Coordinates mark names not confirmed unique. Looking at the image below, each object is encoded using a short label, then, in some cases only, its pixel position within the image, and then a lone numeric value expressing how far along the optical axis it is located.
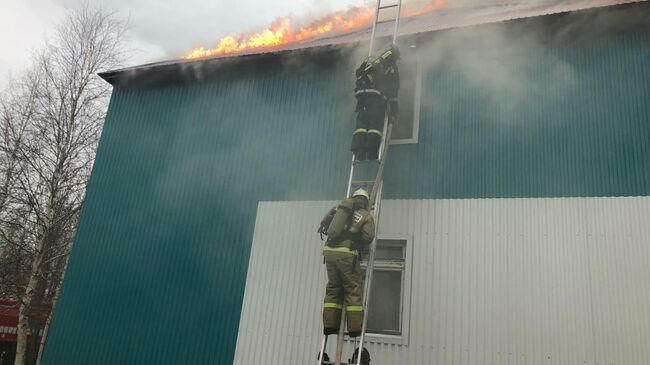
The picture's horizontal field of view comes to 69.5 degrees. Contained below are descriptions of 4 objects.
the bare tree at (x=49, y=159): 13.92
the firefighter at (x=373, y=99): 6.36
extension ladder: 5.13
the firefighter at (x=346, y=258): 5.24
